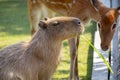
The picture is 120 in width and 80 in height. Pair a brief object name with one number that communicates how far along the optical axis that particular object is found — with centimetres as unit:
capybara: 647
